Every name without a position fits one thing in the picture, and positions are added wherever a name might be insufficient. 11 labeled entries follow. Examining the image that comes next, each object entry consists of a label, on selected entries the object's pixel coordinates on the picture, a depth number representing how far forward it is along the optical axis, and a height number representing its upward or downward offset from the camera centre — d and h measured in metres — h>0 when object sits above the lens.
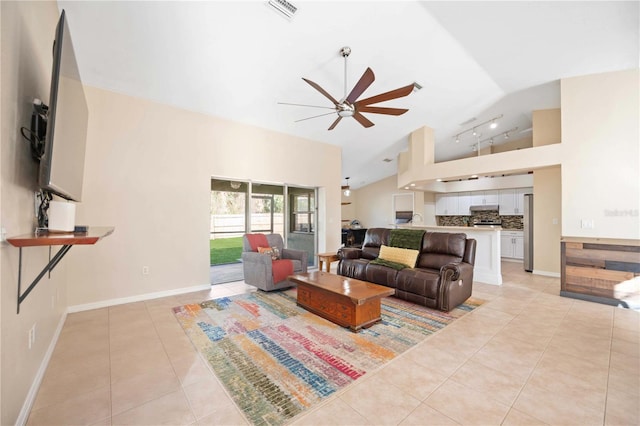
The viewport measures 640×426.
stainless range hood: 7.89 +0.37
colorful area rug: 1.88 -1.24
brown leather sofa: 3.45 -0.78
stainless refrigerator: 6.01 -0.27
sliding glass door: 5.11 +0.01
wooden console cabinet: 3.72 -0.70
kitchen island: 4.94 -0.65
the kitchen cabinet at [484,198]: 7.90 +0.69
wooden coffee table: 2.85 -0.94
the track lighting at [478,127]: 6.20 +2.33
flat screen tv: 1.46 +0.58
